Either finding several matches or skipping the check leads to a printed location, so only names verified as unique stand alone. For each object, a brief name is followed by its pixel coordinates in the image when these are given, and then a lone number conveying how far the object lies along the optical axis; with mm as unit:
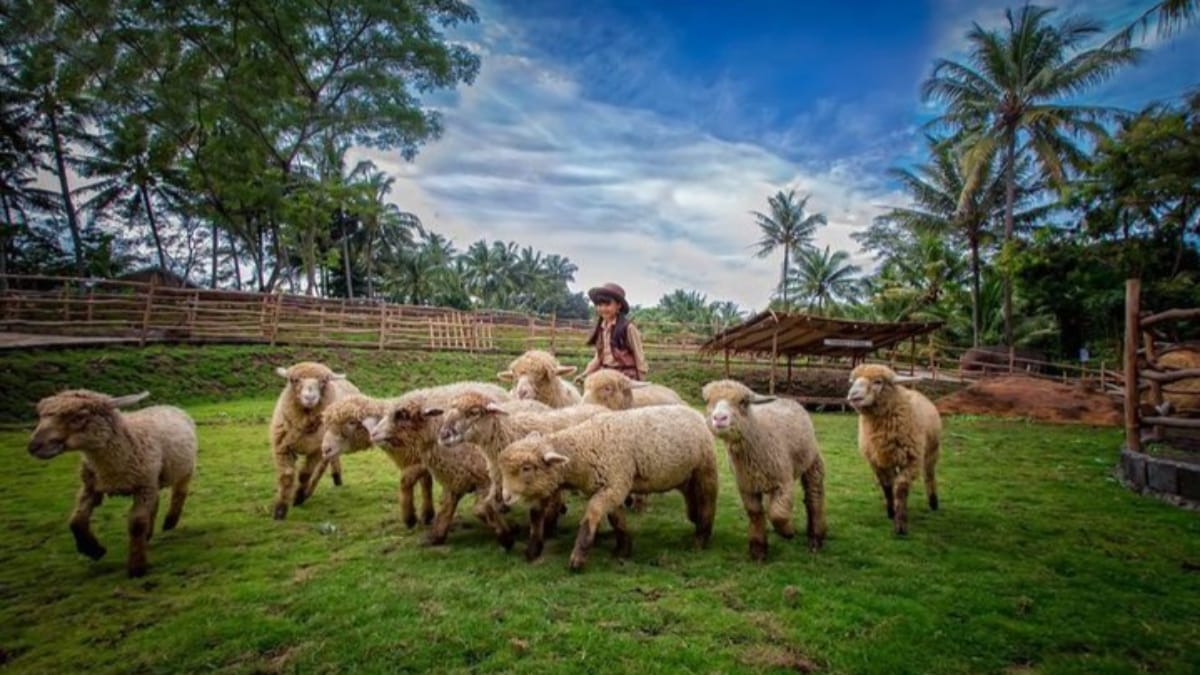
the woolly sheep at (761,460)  4621
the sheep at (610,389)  6051
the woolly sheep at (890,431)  5641
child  6629
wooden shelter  17234
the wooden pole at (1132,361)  7340
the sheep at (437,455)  5059
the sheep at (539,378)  6246
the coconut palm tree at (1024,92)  25047
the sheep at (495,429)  4613
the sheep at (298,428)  5997
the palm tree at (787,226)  47781
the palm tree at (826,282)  45688
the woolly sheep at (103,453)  4289
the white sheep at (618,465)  4305
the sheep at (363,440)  5355
